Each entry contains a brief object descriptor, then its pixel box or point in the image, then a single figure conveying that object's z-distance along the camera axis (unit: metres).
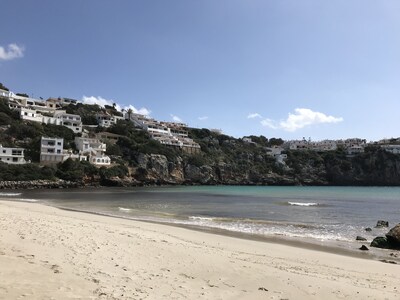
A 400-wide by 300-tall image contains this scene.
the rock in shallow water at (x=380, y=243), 18.22
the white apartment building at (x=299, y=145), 189.81
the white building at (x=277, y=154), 155.25
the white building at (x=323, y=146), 179.25
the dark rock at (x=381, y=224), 26.30
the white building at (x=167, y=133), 129.75
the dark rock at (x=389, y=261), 14.24
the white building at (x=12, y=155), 77.44
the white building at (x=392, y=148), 165.68
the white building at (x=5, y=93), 109.56
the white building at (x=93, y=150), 91.94
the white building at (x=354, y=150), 165.00
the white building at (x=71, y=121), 107.06
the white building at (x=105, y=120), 123.75
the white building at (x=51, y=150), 83.69
